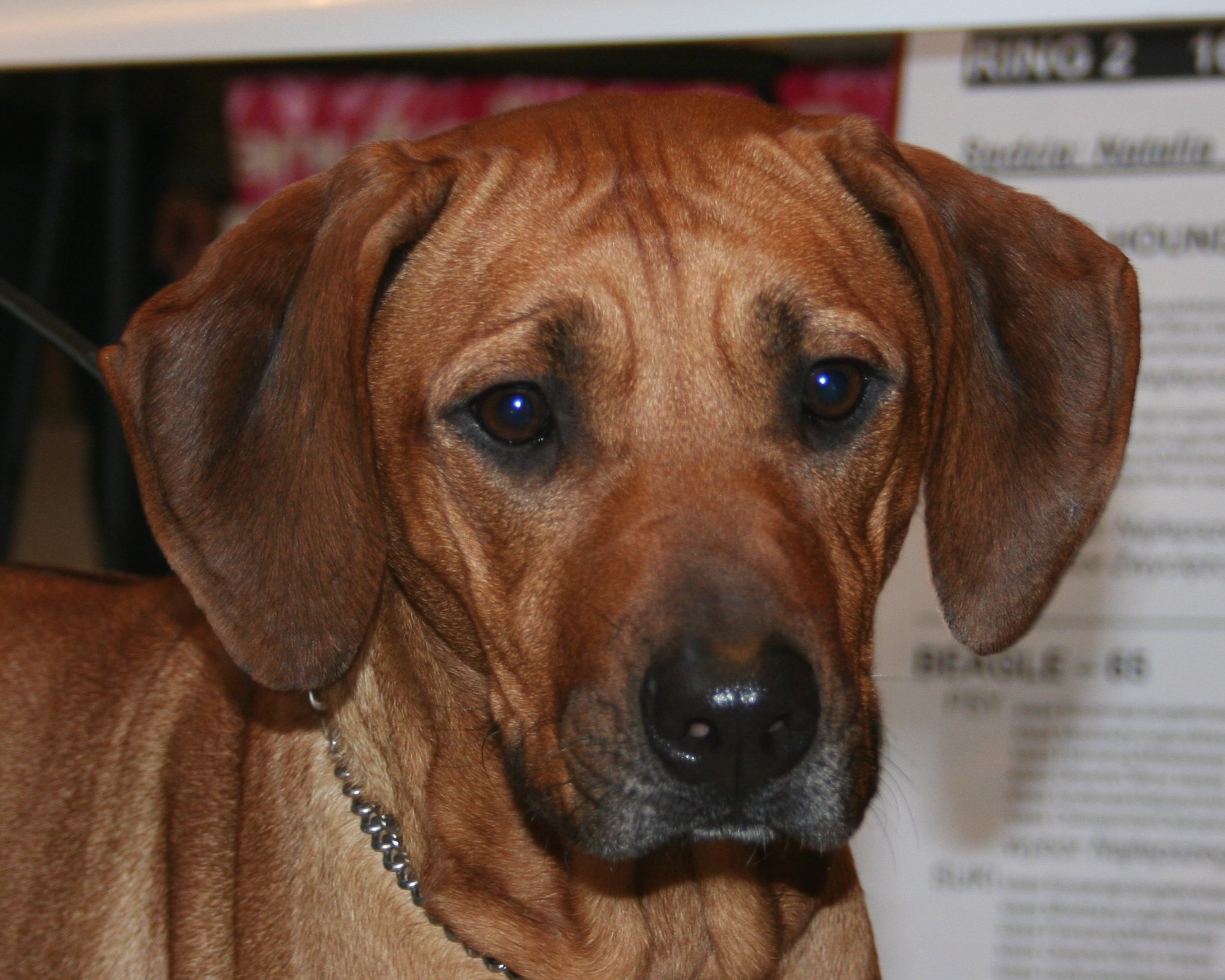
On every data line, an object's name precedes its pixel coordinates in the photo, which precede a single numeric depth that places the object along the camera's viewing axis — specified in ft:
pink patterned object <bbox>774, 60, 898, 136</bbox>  17.11
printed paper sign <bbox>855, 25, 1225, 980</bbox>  11.62
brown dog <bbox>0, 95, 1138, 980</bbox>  6.17
